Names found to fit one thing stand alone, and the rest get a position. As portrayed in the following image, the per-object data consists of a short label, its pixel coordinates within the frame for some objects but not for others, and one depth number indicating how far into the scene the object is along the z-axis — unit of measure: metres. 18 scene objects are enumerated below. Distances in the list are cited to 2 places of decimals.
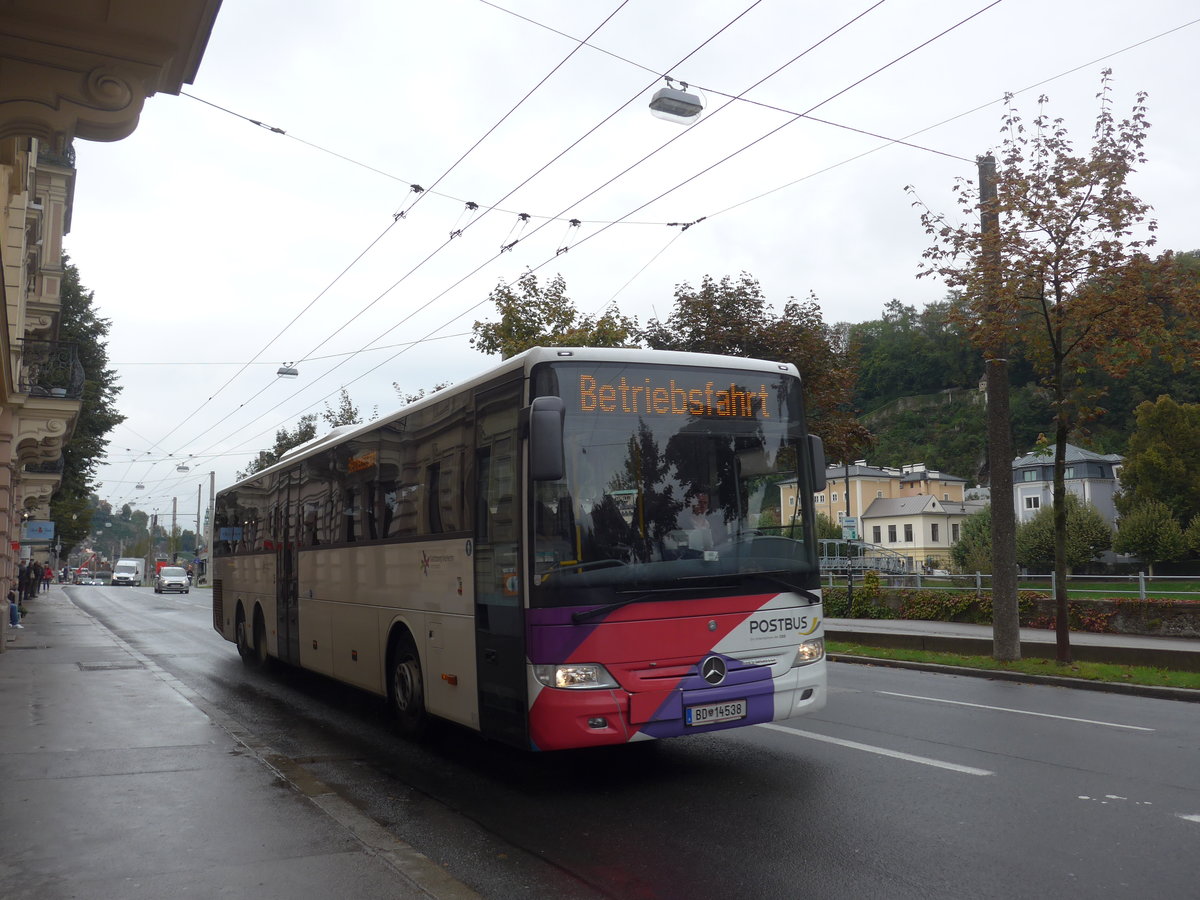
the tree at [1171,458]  78.12
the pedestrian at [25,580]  42.61
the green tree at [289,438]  48.81
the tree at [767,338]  23.05
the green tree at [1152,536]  64.81
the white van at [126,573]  89.62
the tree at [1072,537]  59.06
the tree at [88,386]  35.81
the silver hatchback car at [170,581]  63.56
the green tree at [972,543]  55.00
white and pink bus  7.12
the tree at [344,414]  43.83
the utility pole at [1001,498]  15.81
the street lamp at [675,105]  12.08
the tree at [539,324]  24.19
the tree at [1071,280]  14.17
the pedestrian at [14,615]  28.47
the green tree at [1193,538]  64.88
